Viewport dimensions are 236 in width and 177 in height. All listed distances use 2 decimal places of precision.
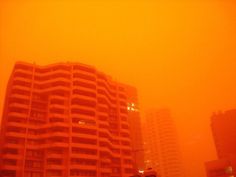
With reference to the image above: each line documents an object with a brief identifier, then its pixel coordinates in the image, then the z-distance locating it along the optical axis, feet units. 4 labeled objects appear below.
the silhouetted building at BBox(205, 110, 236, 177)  474.08
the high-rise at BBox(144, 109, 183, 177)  574.97
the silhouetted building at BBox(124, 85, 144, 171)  413.59
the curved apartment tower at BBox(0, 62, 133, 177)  244.01
